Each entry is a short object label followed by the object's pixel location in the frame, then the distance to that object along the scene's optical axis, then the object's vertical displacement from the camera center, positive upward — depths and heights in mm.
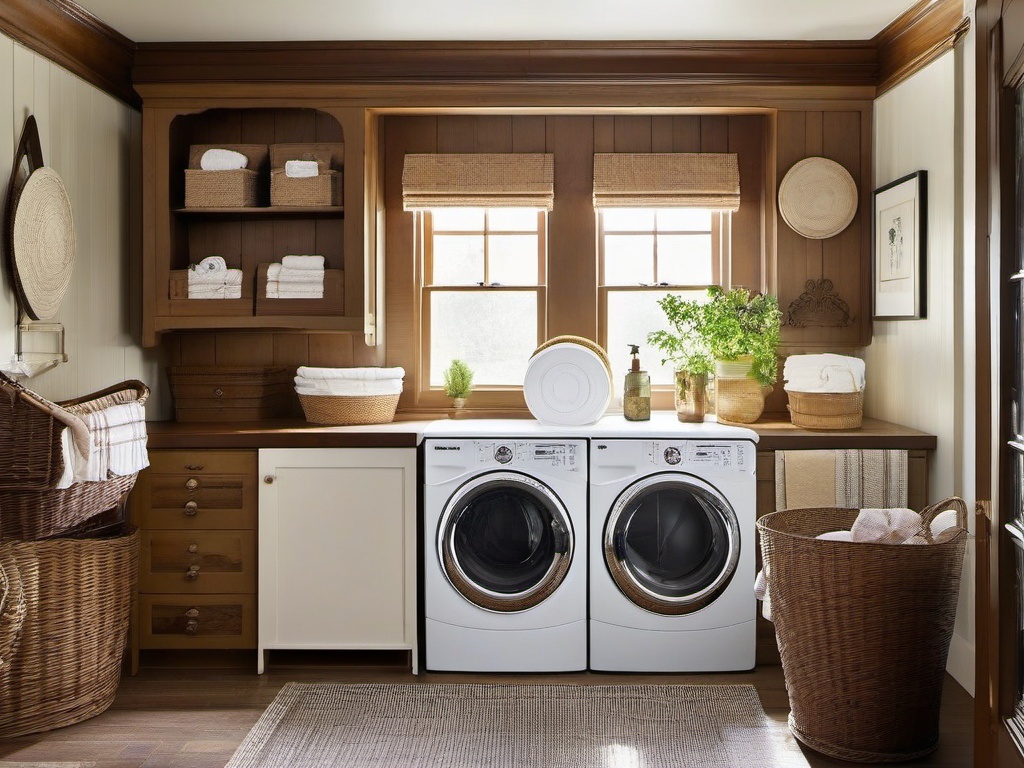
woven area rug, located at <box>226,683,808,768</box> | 2607 -1096
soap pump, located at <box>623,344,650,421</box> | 3492 -53
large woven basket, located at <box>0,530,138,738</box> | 2682 -795
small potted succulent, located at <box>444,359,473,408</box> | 3697 -11
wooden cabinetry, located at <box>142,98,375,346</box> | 3533 +571
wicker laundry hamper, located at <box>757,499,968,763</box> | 2479 -726
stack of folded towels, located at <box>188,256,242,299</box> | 3566 +391
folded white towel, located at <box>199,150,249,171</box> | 3559 +871
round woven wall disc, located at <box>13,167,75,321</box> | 2889 +454
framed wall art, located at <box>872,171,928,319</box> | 3236 +499
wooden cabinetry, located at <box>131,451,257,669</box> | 3252 -596
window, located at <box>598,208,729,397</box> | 3910 +505
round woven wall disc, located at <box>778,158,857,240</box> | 3629 +766
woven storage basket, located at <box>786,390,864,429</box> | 3336 -117
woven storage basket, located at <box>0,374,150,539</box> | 2459 -290
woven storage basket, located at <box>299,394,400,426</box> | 3498 -117
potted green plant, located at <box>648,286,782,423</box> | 3420 +137
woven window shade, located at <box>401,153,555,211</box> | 3801 +859
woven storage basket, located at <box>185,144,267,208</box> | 3547 +759
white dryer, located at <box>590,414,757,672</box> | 3158 -607
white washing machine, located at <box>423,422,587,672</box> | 3168 -615
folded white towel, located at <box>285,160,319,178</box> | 3541 +835
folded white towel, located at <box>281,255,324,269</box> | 3572 +467
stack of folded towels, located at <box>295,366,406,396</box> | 3494 -11
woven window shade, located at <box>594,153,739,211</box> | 3793 +845
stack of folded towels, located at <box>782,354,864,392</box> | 3355 +22
